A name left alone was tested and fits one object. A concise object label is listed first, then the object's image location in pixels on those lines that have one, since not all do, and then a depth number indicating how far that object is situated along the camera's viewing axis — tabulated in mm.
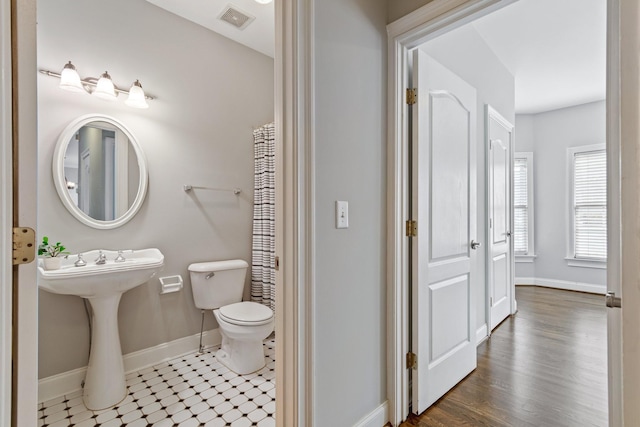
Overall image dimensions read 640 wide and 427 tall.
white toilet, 2070
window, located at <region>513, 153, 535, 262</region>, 4996
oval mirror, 1951
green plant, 1736
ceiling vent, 2305
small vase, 1667
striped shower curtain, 2633
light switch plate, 1393
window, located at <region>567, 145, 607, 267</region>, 4434
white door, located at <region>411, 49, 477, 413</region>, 1682
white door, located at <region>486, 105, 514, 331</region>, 2863
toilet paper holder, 2293
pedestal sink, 1692
